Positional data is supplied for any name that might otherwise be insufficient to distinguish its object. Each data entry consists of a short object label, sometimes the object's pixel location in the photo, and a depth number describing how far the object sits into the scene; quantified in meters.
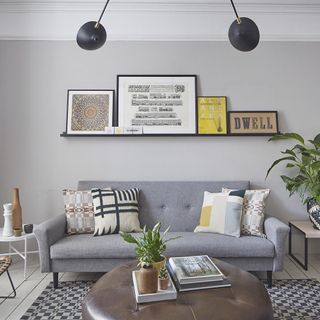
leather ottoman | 1.30
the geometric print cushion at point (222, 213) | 2.60
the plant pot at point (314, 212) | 2.76
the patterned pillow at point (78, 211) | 2.71
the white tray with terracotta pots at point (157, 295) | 1.41
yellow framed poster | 3.12
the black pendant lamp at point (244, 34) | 1.76
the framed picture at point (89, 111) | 3.12
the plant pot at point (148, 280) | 1.44
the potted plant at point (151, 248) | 1.51
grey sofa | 2.37
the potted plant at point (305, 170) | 2.73
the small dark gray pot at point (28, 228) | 2.65
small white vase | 2.57
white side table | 2.50
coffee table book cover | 1.59
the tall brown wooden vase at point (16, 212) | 2.65
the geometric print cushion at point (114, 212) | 2.62
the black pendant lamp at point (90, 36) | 1.83
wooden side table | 2.66
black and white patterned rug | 2.02
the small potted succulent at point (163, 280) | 1.49
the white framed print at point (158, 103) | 3.12
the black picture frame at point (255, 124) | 3.13
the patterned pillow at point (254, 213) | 2.64
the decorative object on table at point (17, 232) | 2.58
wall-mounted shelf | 3.09
